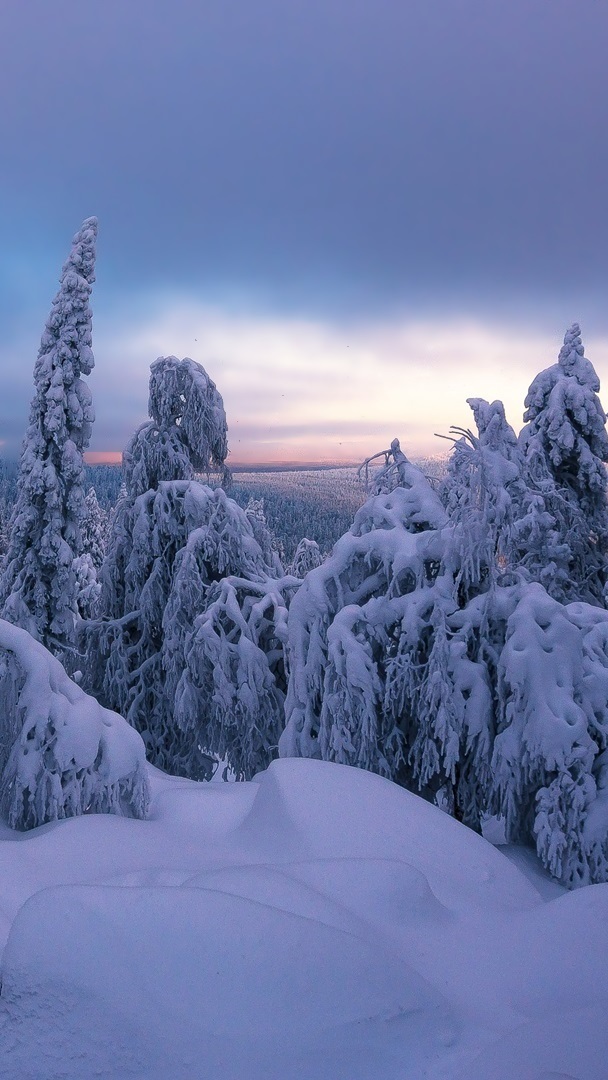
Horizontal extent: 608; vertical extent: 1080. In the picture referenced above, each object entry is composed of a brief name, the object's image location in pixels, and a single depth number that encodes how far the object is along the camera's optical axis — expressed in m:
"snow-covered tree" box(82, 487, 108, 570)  35.38
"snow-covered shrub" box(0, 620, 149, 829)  5.48
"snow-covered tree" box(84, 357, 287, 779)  11.80
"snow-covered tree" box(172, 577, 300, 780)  10.36
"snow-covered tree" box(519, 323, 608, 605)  15.24
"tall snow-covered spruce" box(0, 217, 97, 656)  14.41
